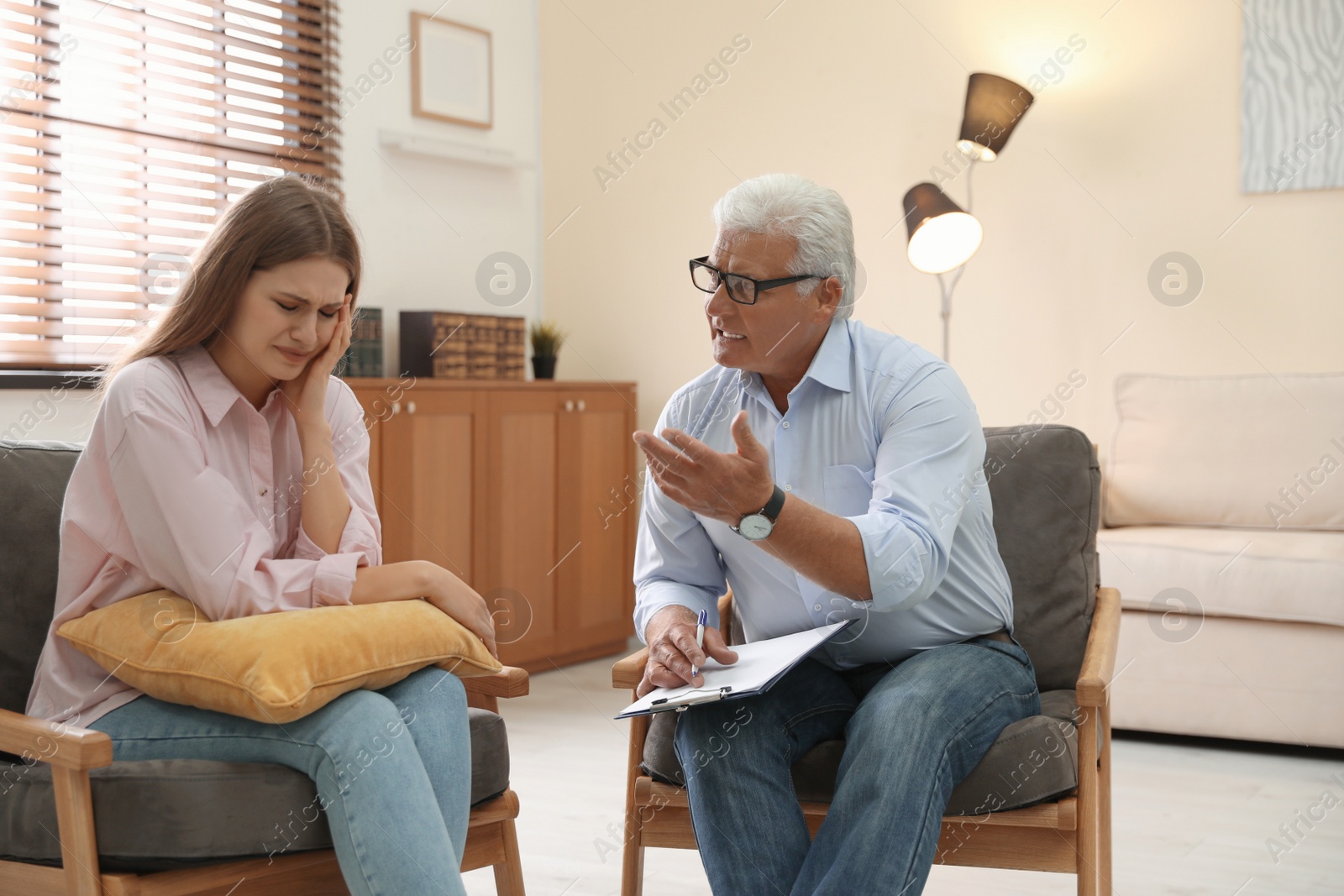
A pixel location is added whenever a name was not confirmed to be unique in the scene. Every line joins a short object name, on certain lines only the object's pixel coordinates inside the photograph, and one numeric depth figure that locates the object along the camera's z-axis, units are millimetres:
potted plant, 4270
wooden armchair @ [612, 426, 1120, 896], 1541
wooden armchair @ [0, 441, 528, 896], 1328
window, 3064
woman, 1363
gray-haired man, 1406
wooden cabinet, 3564
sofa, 3008
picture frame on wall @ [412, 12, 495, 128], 4117
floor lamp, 3543
